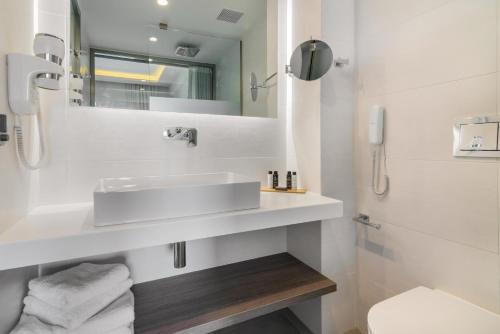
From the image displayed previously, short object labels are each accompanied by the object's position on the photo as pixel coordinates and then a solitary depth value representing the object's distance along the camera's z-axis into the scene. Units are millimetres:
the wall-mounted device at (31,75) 901
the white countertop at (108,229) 764
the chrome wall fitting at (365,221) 1442
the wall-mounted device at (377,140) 1395
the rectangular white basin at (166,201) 900
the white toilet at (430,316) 905
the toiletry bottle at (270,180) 1656
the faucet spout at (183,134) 1409
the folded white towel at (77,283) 926
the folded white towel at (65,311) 887
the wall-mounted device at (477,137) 961
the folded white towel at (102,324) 846
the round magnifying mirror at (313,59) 1414
